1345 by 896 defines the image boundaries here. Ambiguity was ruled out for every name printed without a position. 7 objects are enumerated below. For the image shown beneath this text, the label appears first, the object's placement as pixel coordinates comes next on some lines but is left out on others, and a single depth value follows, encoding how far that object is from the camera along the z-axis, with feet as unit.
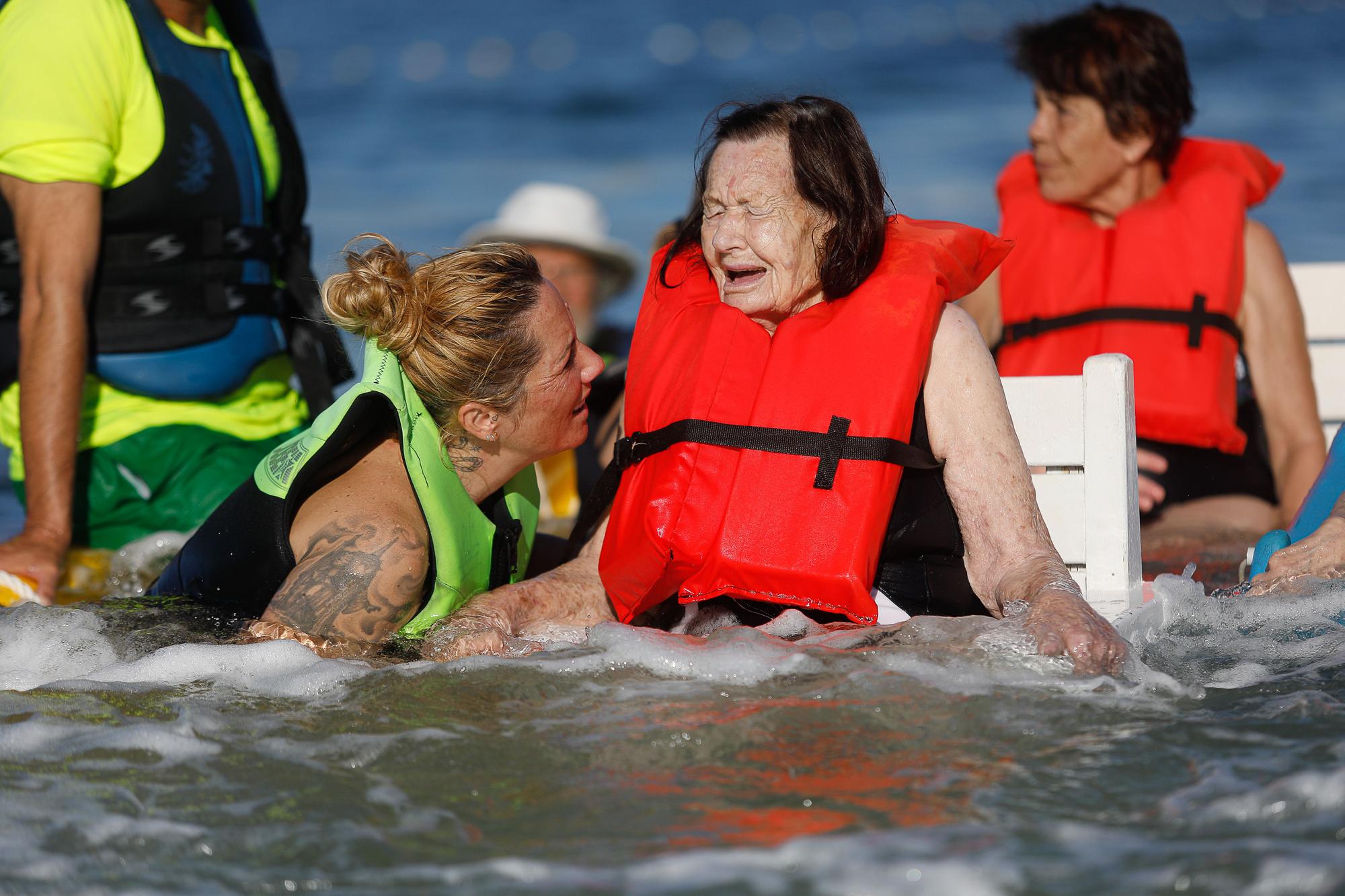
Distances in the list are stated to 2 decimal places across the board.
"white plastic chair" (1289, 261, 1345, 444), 34.12
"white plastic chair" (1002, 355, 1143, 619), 22.02
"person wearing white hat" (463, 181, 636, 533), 40.75
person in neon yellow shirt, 23.93
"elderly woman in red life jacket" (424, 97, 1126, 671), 20.08
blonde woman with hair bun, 19.84
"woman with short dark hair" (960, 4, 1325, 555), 29.71
